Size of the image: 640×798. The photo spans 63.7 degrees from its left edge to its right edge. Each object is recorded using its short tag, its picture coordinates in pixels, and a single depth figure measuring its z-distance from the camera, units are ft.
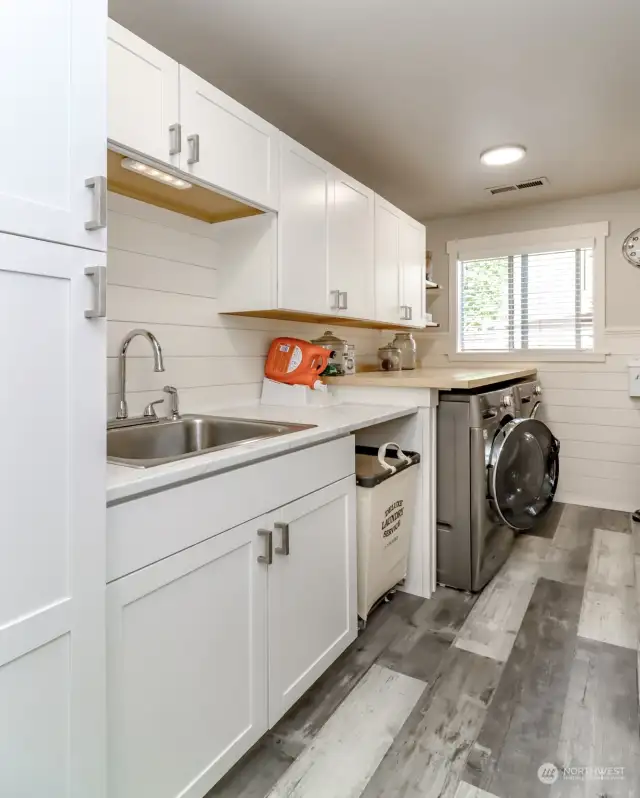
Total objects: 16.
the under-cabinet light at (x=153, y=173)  4.95
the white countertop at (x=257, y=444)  3.39
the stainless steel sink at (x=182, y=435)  5.49
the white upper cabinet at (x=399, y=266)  9.25
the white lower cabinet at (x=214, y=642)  3.35
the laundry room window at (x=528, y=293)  12.05
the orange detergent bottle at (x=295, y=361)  7.86
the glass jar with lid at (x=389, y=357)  11.84
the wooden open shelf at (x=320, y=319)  7.48
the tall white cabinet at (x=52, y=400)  2.58
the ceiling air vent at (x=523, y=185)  10.74
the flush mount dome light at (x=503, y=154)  9.07
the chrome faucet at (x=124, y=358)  5.56
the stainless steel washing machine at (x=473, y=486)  7.75
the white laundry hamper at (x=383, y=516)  6.44
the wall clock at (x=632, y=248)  11.34
